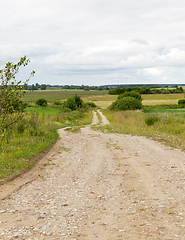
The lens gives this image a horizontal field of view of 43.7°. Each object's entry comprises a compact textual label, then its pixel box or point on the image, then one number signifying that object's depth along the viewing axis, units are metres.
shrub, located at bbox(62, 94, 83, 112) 50.97
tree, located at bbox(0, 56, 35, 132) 9.13
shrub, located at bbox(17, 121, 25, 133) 16.27
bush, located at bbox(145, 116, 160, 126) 23.48
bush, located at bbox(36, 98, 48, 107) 71.88
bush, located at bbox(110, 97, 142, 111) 48.62
